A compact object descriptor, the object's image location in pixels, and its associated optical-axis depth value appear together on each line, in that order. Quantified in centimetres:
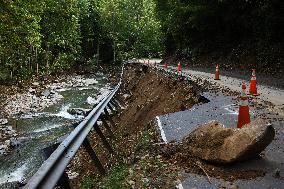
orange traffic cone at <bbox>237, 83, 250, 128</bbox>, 458
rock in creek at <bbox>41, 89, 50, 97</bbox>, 1722
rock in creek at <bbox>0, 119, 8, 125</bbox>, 1084
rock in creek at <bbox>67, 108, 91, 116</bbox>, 1262
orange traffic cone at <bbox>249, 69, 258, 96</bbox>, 834
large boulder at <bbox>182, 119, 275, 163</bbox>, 332
